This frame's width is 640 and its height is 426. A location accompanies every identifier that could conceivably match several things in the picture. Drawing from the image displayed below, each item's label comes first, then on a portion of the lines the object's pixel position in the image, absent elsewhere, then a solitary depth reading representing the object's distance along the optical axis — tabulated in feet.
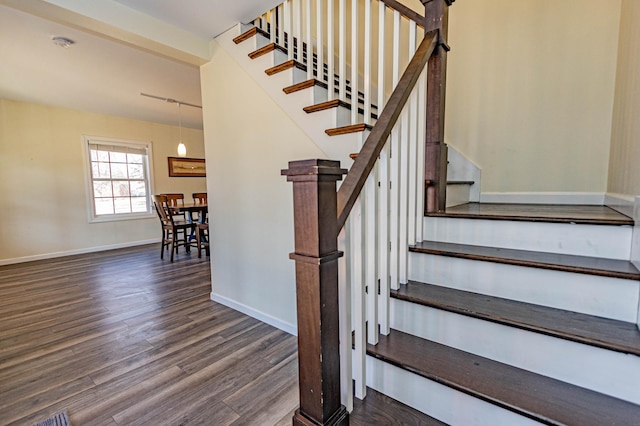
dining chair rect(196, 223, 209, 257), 15.66
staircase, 3.05
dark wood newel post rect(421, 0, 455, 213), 5.31
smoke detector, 8.51
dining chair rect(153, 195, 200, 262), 15.89
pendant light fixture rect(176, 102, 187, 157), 16.33
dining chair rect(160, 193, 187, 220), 17.15
